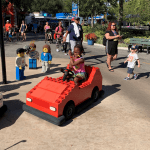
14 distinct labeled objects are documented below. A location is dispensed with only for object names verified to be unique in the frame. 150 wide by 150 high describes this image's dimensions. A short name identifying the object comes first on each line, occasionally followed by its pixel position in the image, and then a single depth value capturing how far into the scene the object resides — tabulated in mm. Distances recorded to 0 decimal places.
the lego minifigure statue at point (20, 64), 6245
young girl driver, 4609
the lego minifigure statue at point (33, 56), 7652
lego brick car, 3684
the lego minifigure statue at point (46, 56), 7137
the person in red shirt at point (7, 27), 17703
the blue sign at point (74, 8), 26669
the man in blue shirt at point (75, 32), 8055
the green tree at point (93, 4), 26875
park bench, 13388
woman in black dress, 7512
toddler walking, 6623
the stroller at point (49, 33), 17406
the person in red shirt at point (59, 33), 13636
